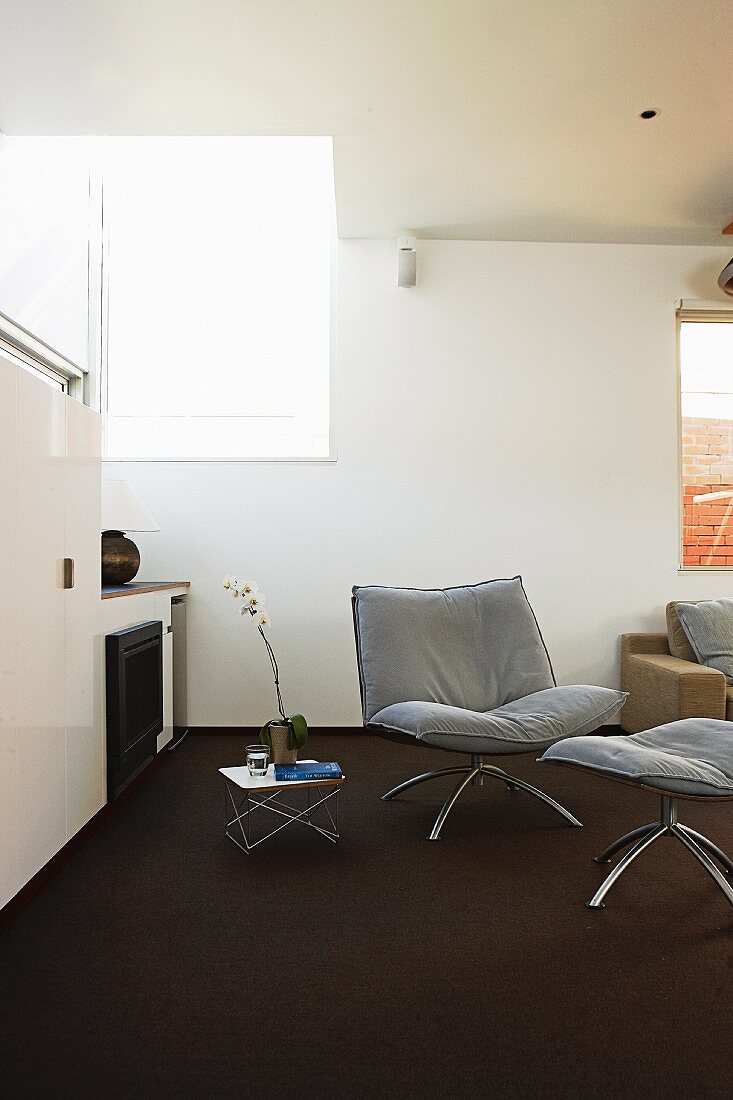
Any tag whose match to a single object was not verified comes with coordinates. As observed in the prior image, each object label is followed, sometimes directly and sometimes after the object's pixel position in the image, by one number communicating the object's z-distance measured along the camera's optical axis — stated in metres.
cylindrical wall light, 5.05
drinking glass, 3.10
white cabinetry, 2.37
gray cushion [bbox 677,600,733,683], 4.54
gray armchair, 3.12
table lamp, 4.31
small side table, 3.00
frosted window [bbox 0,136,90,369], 4.00
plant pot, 3.13
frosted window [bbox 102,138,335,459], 5.21
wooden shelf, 3.55
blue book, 3.02
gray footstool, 2.42
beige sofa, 4.23
